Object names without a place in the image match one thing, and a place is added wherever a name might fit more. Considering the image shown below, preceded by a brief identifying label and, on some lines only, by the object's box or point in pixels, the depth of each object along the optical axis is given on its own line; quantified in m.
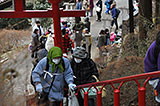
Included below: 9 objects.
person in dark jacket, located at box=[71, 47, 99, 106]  9.23
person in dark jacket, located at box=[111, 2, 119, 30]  27.66
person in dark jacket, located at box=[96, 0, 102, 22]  32.12
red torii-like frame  10.03
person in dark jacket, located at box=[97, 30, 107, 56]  22.09
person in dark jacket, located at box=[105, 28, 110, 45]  22.93
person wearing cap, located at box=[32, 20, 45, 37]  19.94
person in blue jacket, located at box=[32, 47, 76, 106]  8.45
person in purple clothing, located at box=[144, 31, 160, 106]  6.74
